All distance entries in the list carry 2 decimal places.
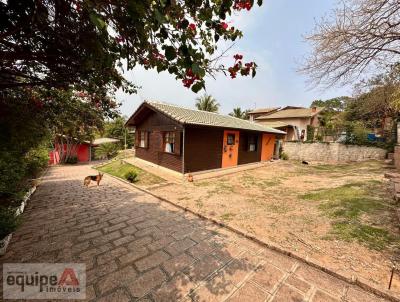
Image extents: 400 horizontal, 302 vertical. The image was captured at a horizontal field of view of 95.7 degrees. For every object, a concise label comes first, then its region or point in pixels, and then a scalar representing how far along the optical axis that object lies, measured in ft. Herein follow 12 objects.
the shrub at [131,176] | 29.78
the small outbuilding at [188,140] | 33.40
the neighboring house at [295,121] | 89.82
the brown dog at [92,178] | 26.98
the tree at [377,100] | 21.44
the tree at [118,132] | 118.42
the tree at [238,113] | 118.11
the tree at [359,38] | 13.94
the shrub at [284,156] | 64.70
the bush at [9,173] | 14.30
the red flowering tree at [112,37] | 6.45
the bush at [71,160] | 73.56
